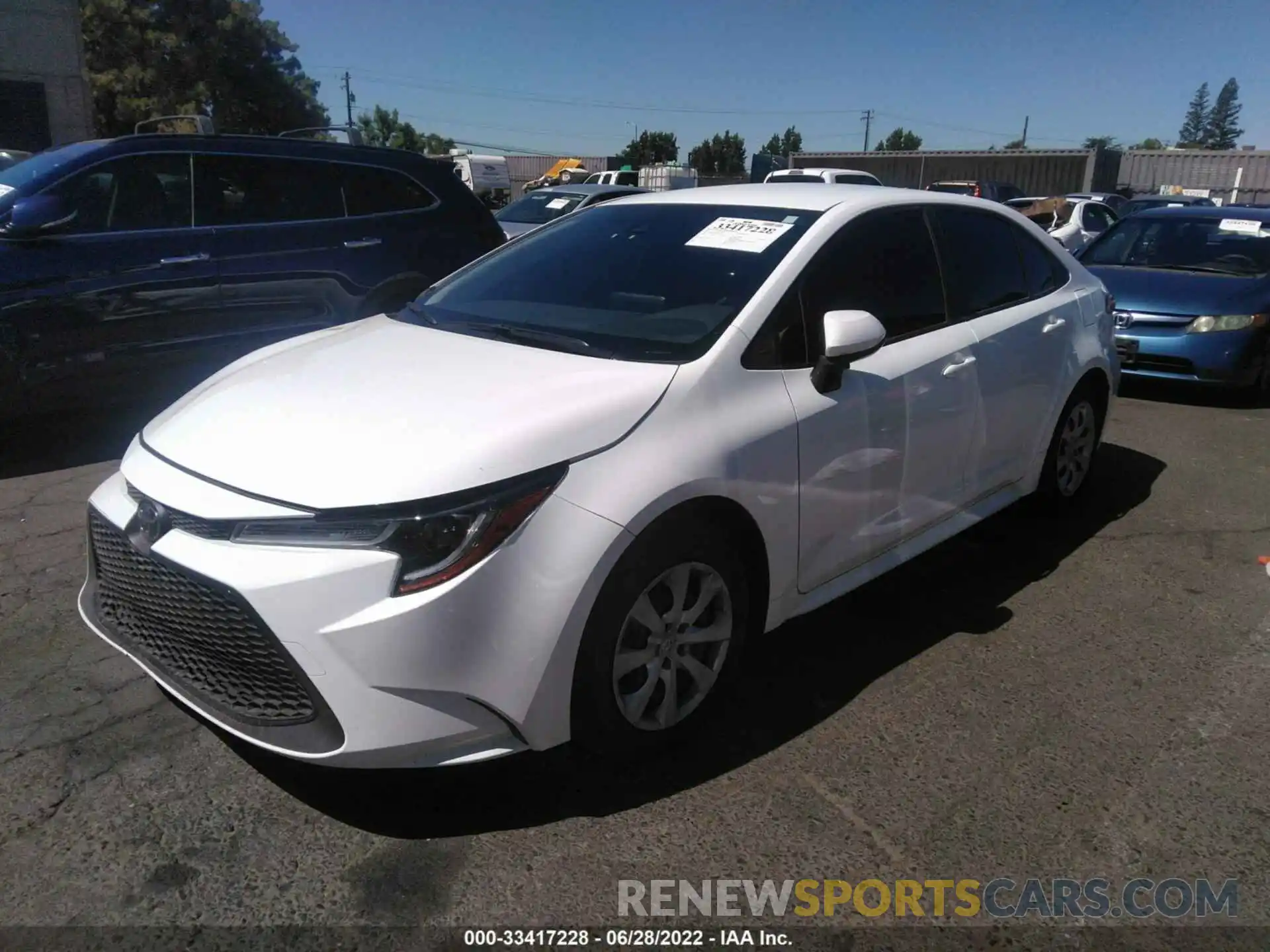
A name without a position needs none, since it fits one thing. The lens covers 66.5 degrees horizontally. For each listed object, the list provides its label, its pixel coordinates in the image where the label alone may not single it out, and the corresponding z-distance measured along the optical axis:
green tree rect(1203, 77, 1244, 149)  143.62
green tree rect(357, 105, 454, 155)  79.19
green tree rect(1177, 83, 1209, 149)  146.50
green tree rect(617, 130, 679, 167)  87.19
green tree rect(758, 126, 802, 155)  108.00
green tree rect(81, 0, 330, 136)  40.06
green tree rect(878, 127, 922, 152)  127.48
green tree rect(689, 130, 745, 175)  96.38
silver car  12.55
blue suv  5.12
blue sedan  7.23
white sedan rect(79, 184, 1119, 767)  2.23
